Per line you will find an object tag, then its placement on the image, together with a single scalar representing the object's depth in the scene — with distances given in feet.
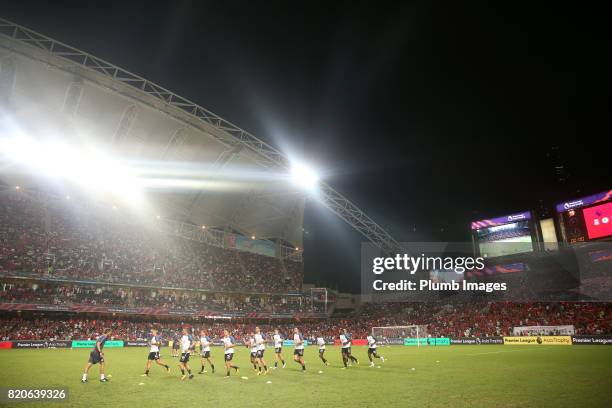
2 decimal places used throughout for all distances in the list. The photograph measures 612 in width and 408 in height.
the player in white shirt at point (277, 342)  67.52
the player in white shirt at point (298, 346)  62.88
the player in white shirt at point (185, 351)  55.38
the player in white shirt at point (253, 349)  60.70
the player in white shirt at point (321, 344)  69.29
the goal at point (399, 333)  154.61
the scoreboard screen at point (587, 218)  137.80
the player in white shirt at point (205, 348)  60.31
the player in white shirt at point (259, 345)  60.08
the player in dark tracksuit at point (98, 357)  50.39
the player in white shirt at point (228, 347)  58.23
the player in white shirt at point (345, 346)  66.69
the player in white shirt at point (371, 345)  69.36
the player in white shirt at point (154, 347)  56.03
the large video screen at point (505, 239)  167.02
